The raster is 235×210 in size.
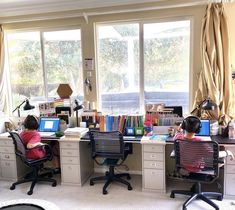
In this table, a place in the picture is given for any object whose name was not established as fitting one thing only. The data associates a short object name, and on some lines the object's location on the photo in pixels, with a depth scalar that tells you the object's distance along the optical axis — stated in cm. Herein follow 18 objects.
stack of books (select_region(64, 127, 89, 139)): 346
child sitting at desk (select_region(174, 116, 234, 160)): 278
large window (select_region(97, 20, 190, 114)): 369
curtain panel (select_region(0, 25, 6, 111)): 418
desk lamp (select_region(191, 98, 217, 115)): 313
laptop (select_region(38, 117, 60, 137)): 387
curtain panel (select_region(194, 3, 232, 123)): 331
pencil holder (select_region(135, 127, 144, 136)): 351
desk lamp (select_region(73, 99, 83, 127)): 381
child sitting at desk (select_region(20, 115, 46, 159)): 329
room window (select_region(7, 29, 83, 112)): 407
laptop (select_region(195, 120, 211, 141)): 329
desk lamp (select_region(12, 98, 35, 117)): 382
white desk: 303
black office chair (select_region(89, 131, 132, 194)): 319
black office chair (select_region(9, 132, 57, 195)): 329
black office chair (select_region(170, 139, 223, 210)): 265
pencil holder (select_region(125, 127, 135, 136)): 354
